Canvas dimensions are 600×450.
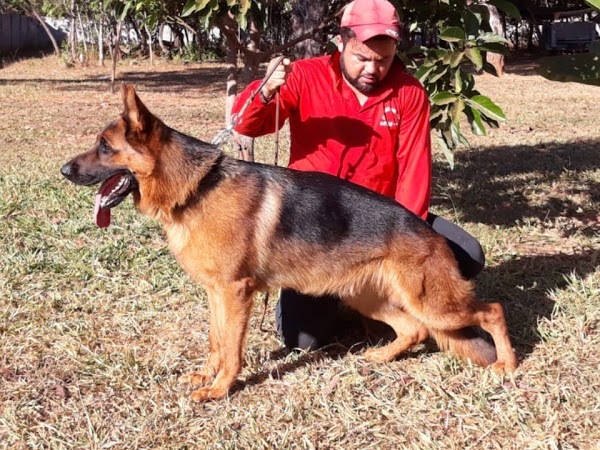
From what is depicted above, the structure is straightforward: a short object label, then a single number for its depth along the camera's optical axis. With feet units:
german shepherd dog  11.30
